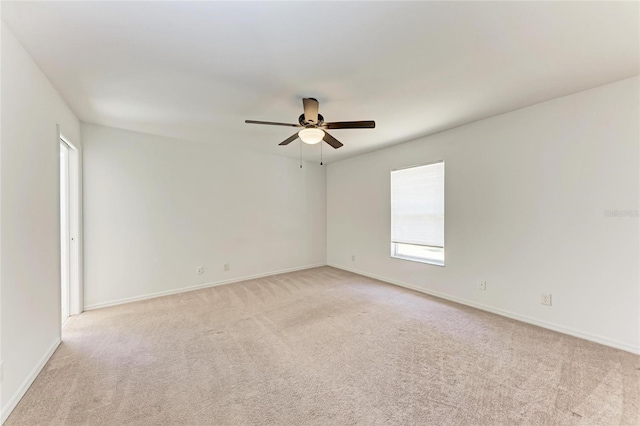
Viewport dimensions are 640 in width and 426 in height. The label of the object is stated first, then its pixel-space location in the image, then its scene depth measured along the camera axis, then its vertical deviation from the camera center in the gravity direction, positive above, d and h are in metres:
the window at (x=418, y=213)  3.73 -0.03
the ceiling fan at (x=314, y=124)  2.38 +0.85
